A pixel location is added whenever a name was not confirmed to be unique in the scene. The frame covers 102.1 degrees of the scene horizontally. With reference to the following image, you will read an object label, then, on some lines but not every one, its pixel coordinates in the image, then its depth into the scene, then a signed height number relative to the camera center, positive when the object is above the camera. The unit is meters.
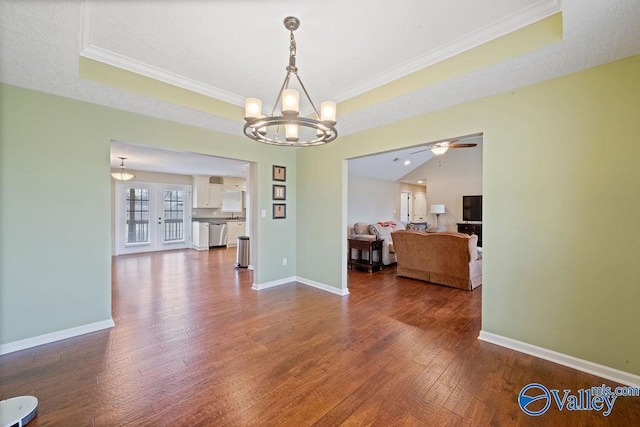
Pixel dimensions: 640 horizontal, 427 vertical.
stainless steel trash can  5.91 -0.91
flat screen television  8.10 +0.16
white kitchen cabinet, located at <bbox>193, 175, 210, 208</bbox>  8.65 +0.70
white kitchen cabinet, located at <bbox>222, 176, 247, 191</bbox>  9.24 +1.07
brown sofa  4.16 -0.77
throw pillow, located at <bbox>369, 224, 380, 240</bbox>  5.83 -0.42
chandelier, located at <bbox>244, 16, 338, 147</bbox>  1.94 +0.77
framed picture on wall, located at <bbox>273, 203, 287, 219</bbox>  4.50 +0.04
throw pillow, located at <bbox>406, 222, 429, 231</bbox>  7.74 -0.40
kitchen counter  8.82 -0.26
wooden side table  5.56 -0.84
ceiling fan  5.29 +1.38
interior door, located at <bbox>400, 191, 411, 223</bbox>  10.75 +0.29
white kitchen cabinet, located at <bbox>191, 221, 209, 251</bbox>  8.42 -0.78
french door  7.50 -0.16
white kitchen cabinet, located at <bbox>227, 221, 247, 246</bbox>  9.06 -0.65
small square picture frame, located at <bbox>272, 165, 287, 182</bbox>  4.45 +0.68
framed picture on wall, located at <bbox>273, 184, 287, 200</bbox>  4.48 +0.36
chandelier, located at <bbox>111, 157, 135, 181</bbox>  6.49 +0.91
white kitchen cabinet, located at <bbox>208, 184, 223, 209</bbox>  8.91 +0.59
